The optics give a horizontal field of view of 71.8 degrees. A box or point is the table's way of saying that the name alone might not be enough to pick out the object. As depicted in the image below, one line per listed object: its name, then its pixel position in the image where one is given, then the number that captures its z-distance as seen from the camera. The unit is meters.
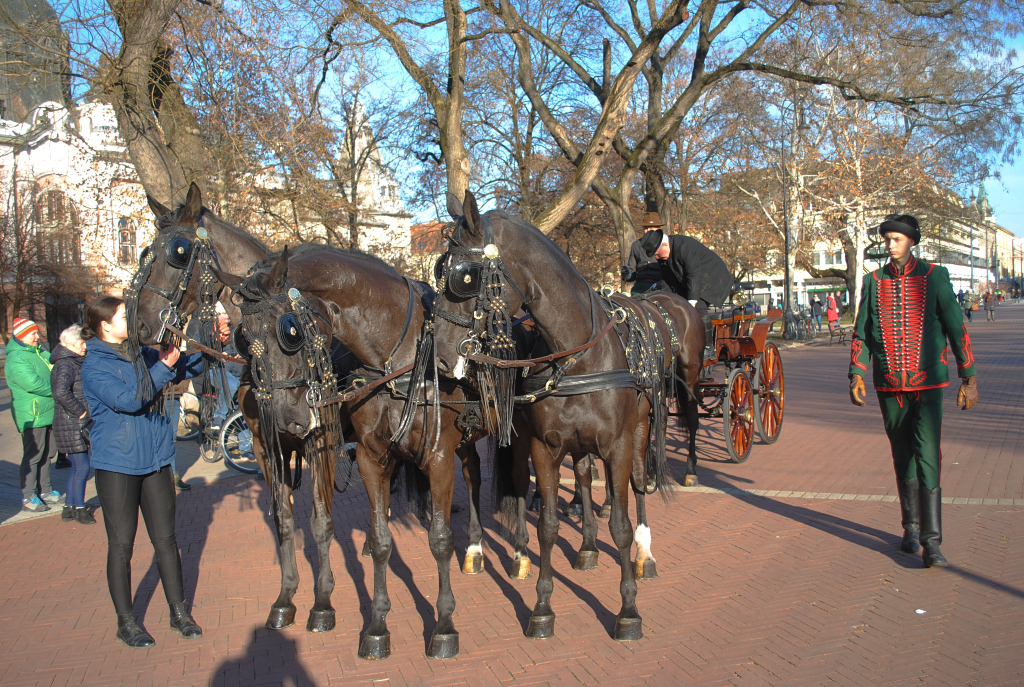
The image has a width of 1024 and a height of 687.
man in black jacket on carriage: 7.19
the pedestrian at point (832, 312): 27.56
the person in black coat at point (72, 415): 6.30
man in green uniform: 4.65
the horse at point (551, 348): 3.41
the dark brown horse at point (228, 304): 4.28
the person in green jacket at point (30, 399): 6.95
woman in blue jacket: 3.99
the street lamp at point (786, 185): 24.69
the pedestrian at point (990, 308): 35.94
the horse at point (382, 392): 3.72
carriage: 7.74
